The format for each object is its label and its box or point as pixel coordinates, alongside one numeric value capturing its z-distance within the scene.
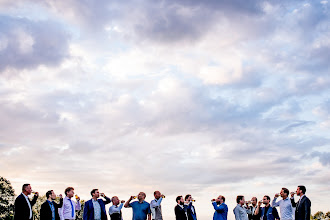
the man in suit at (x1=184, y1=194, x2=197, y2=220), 20.54
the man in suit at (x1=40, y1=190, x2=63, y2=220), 17.45
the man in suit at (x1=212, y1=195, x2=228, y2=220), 20.34
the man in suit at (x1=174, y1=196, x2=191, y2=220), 20.36
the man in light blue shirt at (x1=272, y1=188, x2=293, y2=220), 18.37
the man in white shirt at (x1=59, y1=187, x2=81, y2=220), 17.80
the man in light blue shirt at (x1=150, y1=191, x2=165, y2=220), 19.40
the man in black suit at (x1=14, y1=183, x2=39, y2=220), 15.99
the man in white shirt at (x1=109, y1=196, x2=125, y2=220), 19.59
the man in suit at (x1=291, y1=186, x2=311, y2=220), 16.56
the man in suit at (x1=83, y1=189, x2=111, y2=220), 18.69
